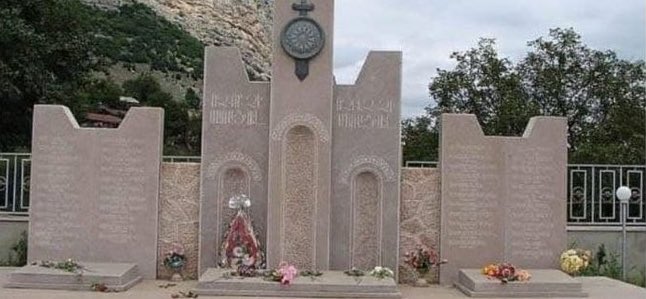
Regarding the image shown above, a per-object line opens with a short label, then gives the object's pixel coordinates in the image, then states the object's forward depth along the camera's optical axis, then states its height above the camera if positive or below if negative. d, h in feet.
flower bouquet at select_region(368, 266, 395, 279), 33.93 -3.40
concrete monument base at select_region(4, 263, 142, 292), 33.30 -3.87
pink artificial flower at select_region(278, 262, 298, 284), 32.76 -3.37
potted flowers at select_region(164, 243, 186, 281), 36.68 -3.31
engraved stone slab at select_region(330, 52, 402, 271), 36.96 +0.77
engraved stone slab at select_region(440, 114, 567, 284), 37.17 -0.64
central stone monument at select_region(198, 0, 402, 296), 36.68 +1.43
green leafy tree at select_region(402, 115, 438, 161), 65.15 +3.72
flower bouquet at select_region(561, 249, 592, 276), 35.86 -2.91
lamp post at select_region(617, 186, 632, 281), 40.81 -0.95
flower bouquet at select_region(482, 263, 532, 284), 33.81 -3.31
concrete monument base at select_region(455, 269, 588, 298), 33.35 -3.82
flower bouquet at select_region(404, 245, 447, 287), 36.76 -3.13
